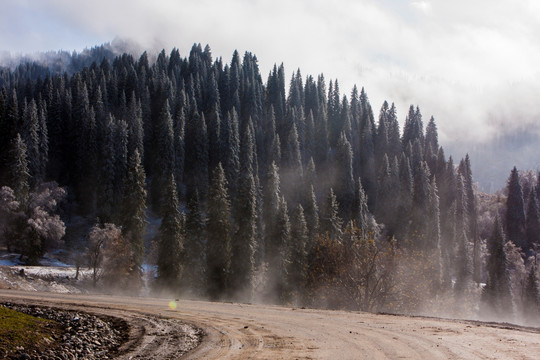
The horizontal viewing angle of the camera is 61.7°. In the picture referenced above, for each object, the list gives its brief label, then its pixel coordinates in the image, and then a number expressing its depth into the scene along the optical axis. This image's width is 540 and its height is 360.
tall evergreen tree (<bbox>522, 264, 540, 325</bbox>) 72.56
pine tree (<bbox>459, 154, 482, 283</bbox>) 100.81
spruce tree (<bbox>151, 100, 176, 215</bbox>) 92.94
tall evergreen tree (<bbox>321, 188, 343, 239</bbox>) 66.94
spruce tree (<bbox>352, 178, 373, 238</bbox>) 84.63
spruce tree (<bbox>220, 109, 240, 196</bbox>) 97.68
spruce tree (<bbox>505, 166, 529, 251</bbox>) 113.44
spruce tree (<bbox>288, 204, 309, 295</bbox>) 59.81
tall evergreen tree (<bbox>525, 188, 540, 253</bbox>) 112.75
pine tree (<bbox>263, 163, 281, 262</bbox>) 77.31
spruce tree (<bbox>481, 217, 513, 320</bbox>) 75.56
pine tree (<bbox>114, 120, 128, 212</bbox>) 87.38
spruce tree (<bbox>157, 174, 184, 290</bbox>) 55.88
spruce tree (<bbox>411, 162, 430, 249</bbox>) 86.56
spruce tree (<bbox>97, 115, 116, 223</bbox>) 83.62
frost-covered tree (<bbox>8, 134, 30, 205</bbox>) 71.73
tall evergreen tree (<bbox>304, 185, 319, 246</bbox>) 69.91
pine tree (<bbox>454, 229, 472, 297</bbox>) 84.06
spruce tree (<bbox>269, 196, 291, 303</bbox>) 60.25
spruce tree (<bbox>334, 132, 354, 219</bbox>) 105.25
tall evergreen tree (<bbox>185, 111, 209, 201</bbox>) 98.60
